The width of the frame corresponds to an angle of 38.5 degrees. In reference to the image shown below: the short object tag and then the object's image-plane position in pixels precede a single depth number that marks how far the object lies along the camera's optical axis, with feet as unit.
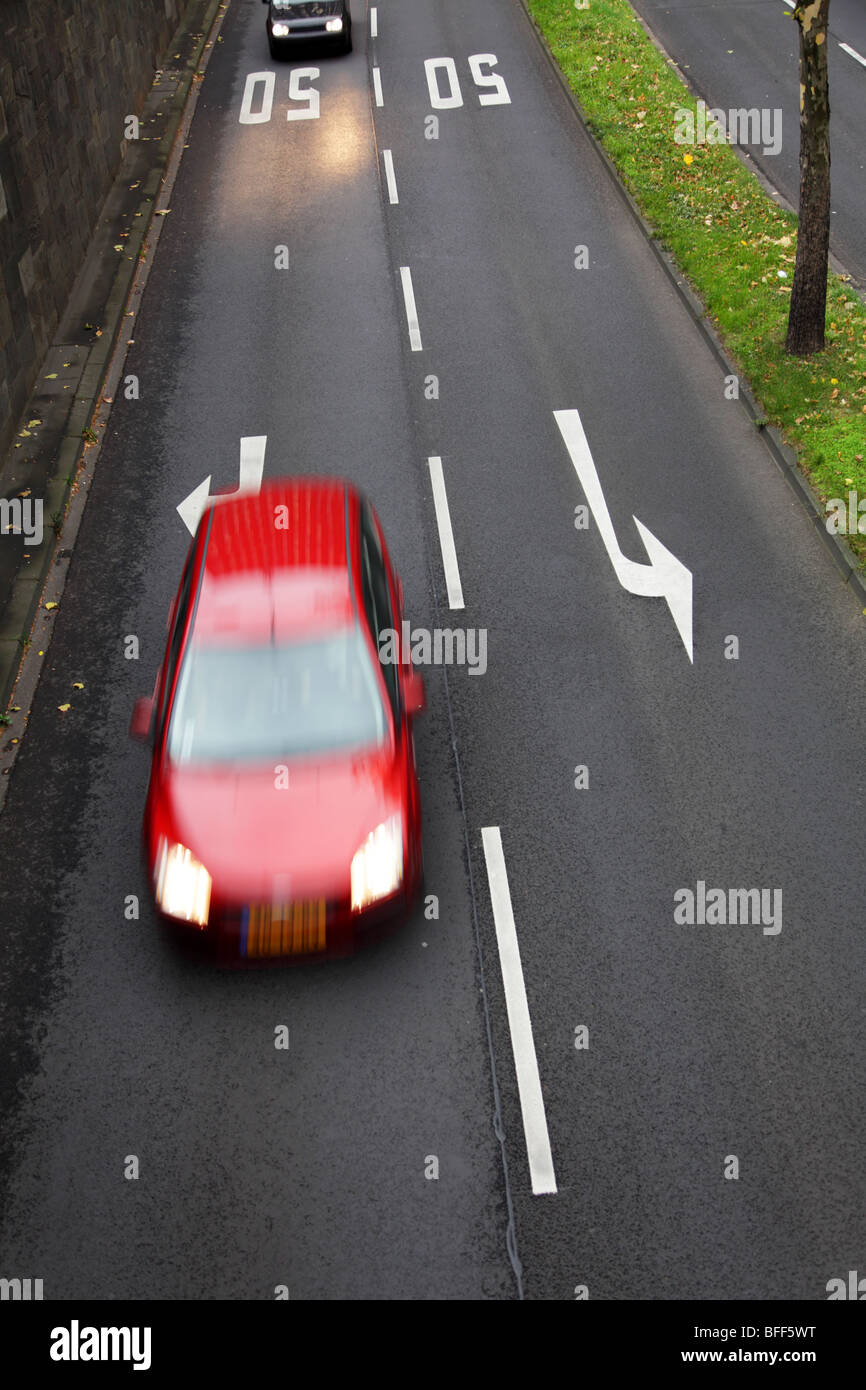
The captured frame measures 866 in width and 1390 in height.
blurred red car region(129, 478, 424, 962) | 25.29
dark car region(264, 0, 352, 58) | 81.30
